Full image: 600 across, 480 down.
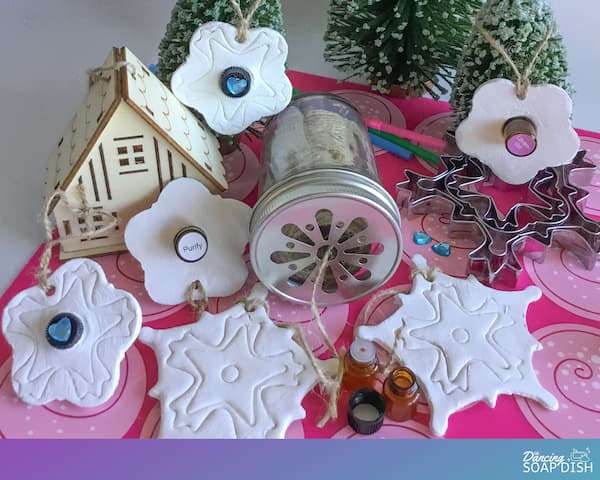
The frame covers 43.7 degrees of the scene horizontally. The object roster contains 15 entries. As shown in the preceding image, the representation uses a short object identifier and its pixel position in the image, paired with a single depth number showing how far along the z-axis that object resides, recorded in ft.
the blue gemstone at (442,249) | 2.50
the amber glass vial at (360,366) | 2.09
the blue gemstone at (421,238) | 2.53
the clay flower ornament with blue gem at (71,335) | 2.06
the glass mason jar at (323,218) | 2.13
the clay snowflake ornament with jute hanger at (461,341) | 2.09
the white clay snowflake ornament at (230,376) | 2.02
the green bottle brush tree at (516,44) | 2.49
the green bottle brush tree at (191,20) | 2.49
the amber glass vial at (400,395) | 2.02
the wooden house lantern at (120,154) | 2.21
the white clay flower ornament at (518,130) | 2.46
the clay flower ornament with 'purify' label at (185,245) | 2.31
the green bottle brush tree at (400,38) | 2.80
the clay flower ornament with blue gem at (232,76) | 2.37
